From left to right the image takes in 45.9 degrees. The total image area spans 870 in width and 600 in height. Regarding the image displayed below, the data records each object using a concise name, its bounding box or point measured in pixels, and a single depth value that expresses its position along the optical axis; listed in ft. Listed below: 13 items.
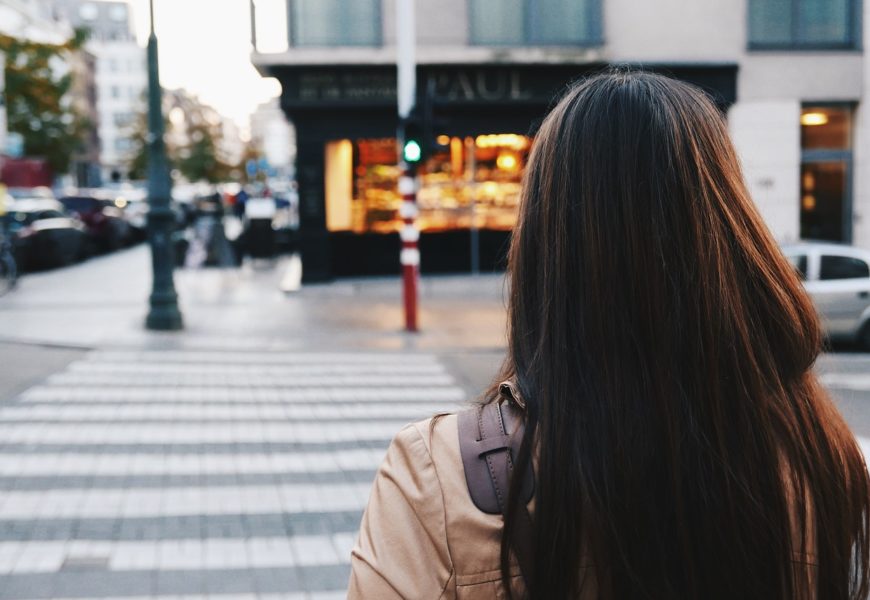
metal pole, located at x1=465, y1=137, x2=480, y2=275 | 70.28
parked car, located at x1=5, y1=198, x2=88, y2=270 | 81.66
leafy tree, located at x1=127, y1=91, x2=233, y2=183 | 166.40
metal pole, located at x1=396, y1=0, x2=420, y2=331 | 48.01
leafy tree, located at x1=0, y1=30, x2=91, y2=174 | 108.68
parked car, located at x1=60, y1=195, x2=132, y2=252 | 106.11
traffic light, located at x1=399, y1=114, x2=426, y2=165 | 46.93
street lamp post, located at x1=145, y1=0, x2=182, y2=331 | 48.57
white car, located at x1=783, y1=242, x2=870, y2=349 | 43.57
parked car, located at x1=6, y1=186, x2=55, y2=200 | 103.84
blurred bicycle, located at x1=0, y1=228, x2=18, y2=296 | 65.77
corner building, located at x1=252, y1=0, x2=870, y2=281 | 66.28
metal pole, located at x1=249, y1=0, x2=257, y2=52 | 65.67
